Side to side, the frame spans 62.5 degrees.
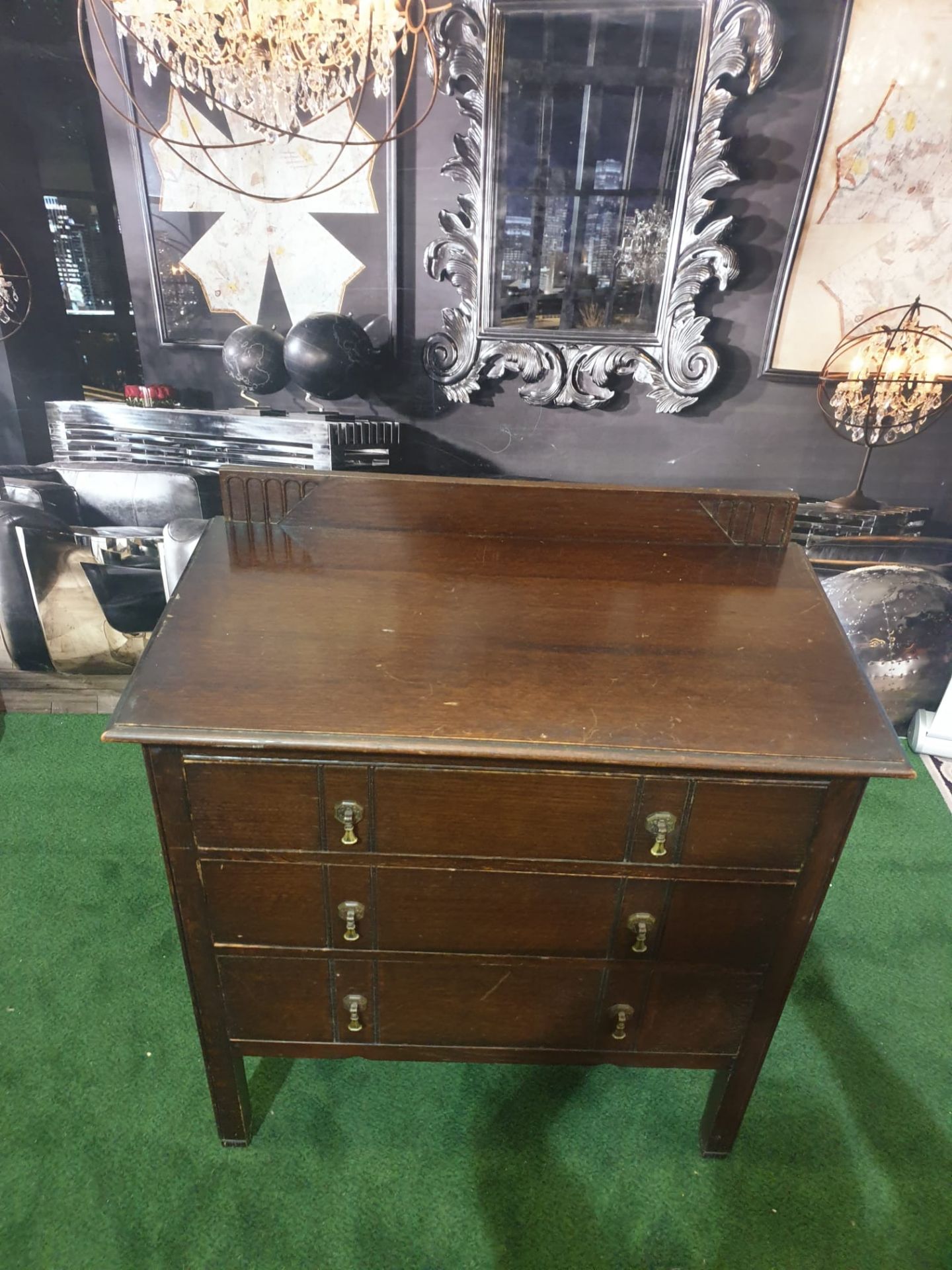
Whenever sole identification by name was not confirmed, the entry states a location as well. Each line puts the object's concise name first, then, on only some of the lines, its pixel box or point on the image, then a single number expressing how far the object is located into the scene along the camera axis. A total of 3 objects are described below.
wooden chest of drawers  1.24
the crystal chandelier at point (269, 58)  1.90
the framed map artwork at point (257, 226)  2.06
